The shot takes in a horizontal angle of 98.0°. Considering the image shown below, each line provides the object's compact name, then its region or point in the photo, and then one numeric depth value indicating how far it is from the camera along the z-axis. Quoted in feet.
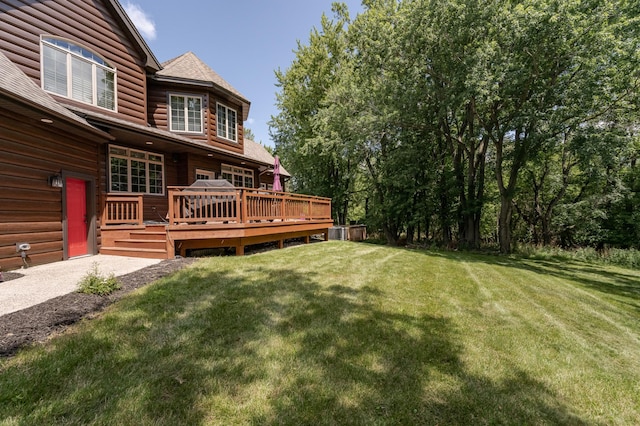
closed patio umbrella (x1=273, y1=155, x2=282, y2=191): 36.26
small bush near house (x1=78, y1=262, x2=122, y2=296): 13.39
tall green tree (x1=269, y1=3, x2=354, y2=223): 64.54
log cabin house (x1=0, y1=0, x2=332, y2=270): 19.16
